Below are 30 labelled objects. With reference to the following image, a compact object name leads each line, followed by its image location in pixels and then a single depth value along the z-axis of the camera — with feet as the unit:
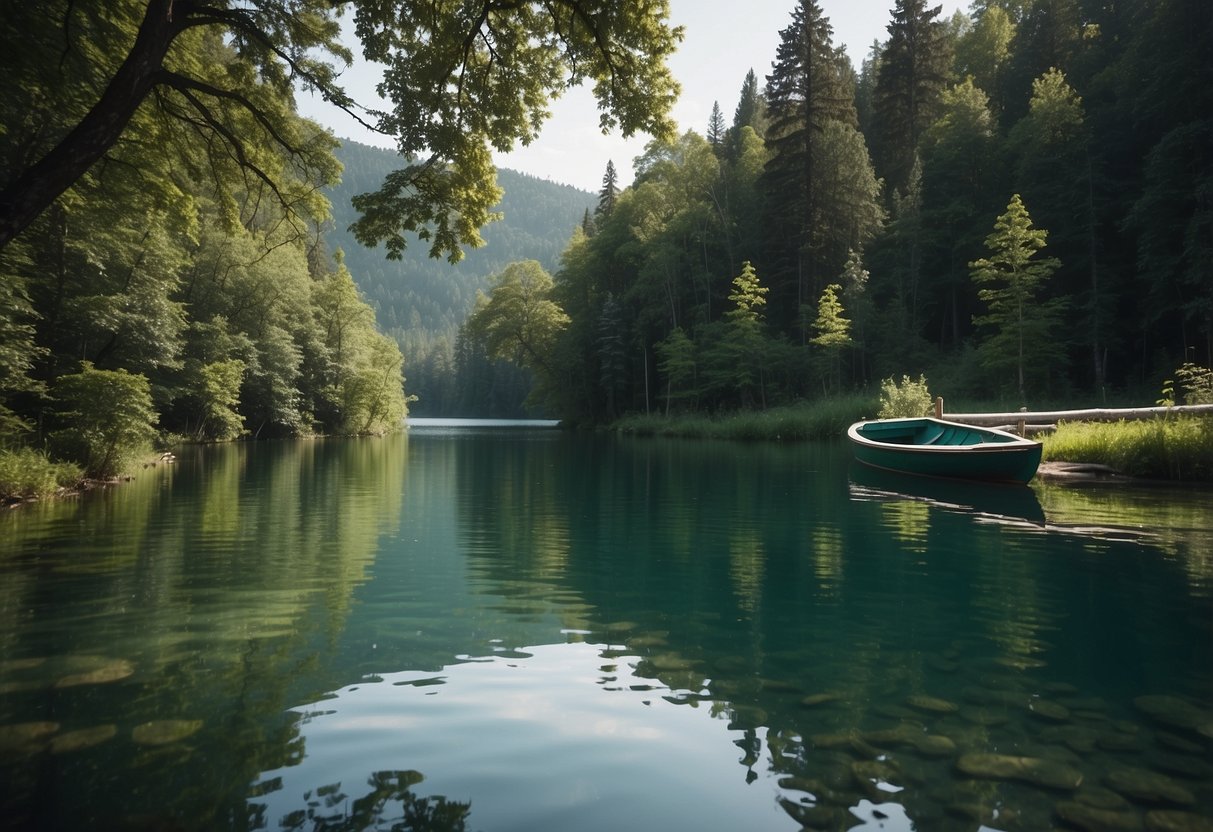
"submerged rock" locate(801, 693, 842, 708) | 13.48
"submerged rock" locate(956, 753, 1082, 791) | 10.55
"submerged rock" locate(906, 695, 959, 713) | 13.21
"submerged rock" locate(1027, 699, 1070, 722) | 12.87
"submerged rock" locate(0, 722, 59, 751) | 11.32
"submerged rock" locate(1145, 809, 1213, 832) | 9.27
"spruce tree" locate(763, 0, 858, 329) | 141.18
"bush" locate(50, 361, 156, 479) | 45.85
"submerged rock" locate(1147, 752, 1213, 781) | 10.73
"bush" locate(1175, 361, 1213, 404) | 59.93
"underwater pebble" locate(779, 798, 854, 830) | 9.52
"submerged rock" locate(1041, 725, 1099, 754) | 11.62
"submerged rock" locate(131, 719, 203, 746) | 11.71
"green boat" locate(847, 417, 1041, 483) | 46.88
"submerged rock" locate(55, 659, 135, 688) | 14.29
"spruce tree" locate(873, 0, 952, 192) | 158.20
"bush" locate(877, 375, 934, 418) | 85.25
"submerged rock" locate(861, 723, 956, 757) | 11.60
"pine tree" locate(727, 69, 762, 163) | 200.85
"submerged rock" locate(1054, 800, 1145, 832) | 9.28
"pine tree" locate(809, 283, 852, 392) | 121.39
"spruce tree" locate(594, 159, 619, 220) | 216.74
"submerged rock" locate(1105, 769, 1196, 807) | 10.03
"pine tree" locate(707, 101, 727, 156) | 214.28
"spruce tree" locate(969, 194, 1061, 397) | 100.12
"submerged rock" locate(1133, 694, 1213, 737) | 12.53
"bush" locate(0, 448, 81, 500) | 37.96
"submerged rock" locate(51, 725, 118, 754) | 11.29
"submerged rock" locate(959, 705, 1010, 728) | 12.65
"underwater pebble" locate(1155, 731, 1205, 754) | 11.54
